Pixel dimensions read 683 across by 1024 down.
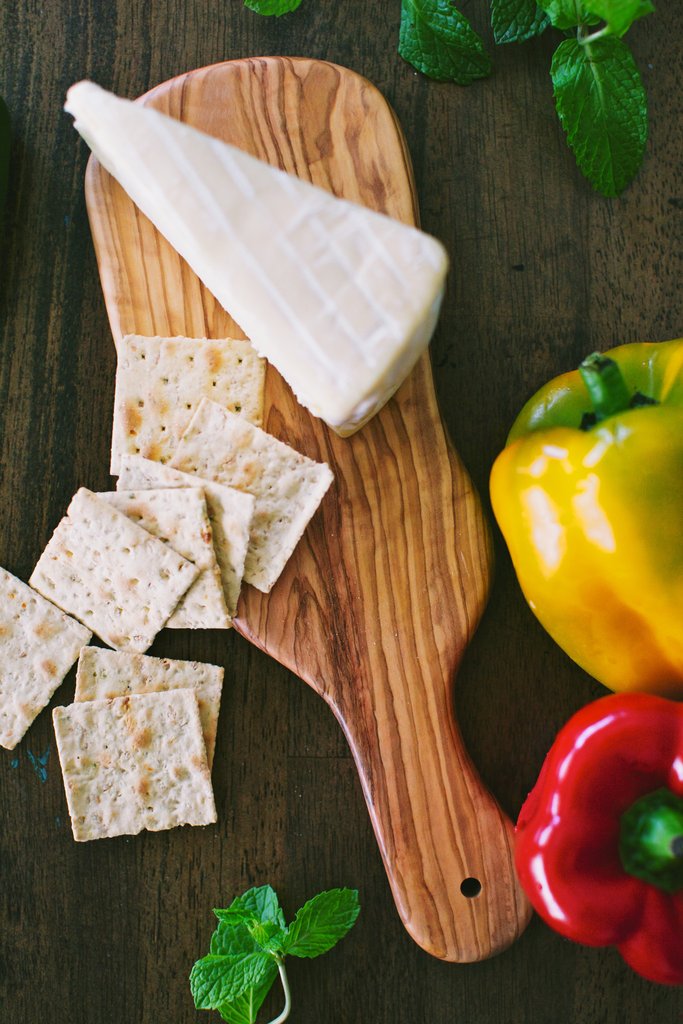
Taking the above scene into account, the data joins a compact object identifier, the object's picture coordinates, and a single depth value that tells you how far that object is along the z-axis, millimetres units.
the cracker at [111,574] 569
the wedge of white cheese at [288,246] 546
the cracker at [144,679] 573
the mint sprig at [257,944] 567
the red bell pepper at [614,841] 535
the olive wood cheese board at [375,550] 567
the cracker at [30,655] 574
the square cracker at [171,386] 574
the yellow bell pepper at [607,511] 539
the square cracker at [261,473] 570
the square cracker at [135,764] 570
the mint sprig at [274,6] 577
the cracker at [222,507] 566
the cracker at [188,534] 567
